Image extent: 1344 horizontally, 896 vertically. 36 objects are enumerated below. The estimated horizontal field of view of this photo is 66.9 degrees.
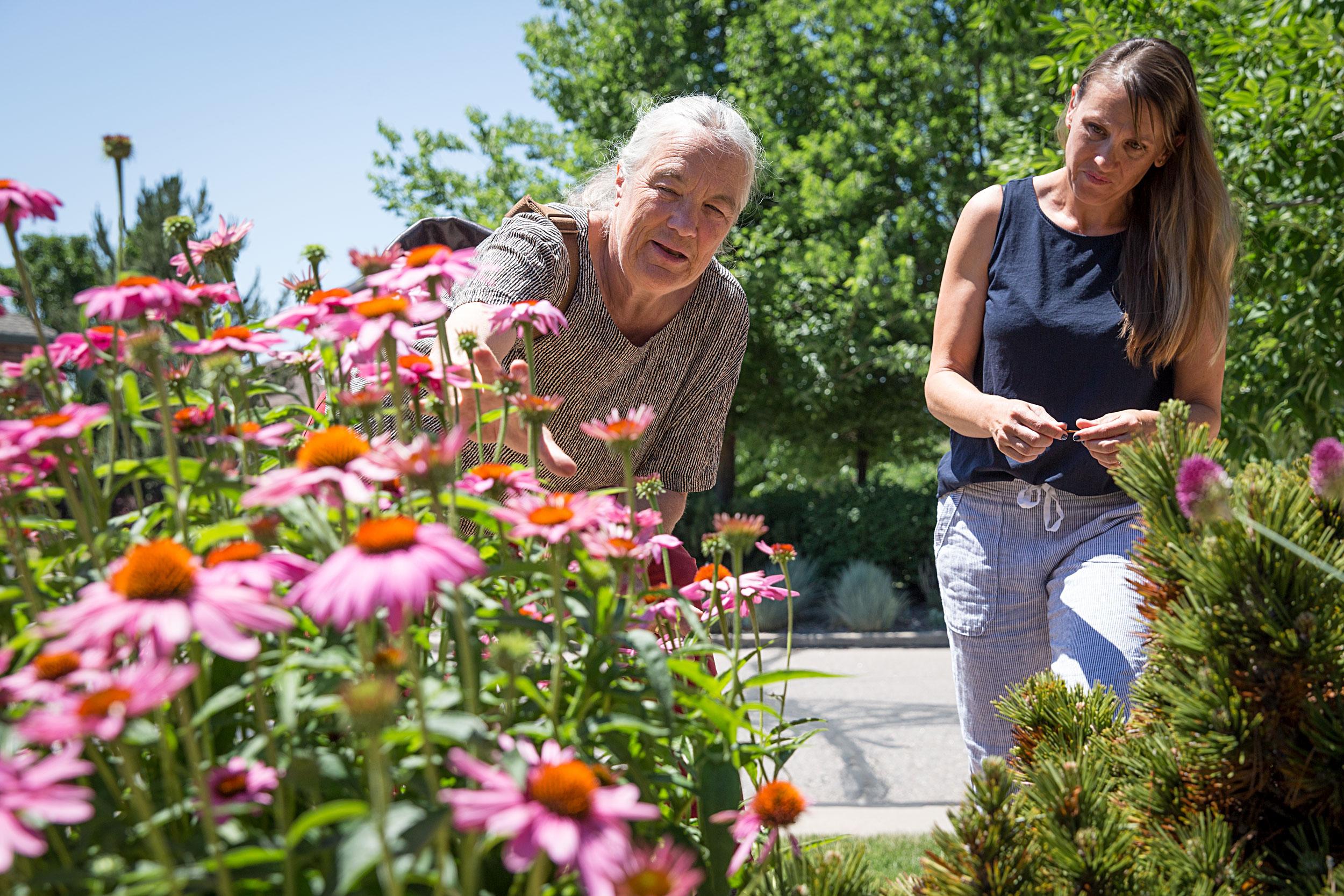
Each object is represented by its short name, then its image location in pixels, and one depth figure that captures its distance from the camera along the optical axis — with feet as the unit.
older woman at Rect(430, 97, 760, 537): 7.16
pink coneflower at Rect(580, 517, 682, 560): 2.98
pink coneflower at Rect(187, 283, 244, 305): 3.36
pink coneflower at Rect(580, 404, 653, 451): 3.17
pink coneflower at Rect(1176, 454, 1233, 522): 2.76
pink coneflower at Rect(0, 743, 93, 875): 1.71
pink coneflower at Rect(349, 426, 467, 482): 2.31
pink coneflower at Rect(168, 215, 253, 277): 4.44
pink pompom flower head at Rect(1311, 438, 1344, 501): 2.85
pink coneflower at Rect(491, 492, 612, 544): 2.62
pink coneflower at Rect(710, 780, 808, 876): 2.80
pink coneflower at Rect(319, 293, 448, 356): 2.91
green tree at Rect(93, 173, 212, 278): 31.01
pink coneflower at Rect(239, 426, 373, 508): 2.34
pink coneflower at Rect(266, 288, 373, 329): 3.29
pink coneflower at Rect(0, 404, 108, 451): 2.48
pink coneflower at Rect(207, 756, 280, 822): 2.27
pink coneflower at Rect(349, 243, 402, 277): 3.38
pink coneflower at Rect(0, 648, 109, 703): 1.95
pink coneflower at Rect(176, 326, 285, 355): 3.10
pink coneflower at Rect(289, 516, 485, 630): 1.95
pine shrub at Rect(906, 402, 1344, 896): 2.78
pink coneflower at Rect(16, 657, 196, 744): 1.73
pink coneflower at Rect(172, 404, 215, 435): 3.72
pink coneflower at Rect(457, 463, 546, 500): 3.28
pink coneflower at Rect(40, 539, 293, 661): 1.96
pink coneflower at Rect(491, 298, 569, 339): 4.04
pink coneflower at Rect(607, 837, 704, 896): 1.86
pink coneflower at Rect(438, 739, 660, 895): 1.84
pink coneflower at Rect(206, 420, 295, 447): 2.95
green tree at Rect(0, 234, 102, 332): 78.74
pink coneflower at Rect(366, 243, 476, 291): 3.12
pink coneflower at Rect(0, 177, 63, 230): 3.22
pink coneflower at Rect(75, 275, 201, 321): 2.95
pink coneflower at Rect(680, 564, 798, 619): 4.34
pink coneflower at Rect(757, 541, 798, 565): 4.97
